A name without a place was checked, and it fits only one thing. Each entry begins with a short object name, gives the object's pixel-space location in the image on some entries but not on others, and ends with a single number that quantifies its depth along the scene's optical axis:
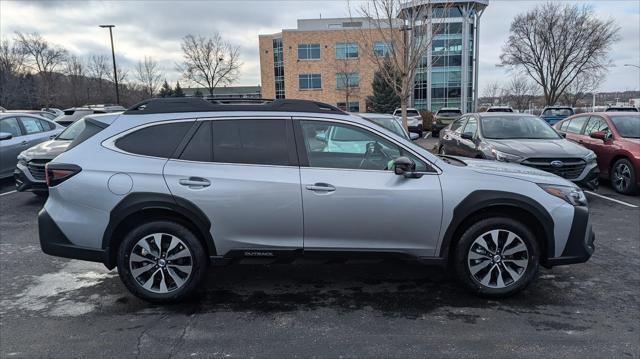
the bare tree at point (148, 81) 66.00
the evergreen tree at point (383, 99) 44.59
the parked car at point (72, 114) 15.78
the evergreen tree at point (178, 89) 61.75
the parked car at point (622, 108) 24.68
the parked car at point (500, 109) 24.67
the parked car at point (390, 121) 8.72
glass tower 51.06
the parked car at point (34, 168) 7.70
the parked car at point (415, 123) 25.02
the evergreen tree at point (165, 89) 62.78
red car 8.51
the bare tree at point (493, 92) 72.12
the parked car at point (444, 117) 24.27
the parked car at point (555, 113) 25.56
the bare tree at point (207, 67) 49.84
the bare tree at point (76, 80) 54.66
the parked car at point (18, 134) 9.73
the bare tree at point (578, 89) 45.44
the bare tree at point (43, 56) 61.37
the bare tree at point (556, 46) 39.78
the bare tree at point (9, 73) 45.84
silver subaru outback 3.76
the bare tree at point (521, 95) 61.19
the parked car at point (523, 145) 7.44
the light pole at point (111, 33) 31.39
